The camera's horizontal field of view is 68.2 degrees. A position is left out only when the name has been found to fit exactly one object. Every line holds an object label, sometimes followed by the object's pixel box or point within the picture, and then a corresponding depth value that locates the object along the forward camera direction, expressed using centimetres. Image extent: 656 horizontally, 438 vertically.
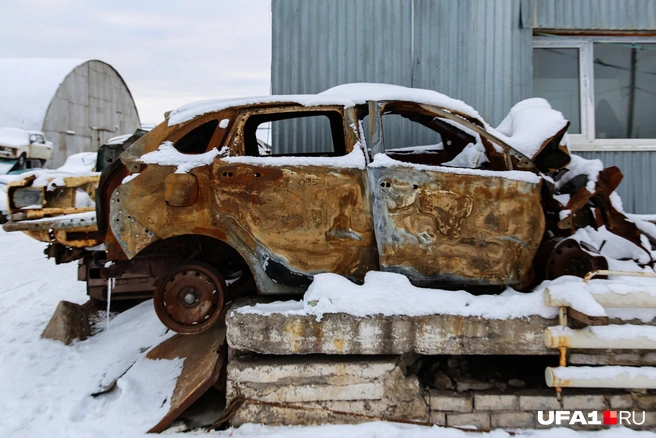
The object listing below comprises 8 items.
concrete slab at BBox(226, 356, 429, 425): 344
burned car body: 372
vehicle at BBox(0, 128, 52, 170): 1261
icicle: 439
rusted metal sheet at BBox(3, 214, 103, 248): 441
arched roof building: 1919
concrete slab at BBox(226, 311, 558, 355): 345
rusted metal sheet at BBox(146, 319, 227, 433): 352
